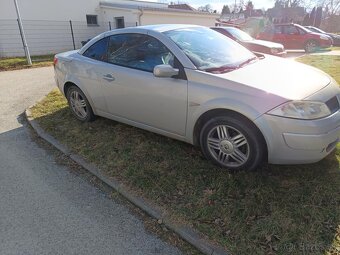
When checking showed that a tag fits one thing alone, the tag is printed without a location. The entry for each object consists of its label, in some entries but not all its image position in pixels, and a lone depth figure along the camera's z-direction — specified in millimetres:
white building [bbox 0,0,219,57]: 16484
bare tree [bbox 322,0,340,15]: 46900
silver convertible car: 2924
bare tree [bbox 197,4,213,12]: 67650
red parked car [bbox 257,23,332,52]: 17812
